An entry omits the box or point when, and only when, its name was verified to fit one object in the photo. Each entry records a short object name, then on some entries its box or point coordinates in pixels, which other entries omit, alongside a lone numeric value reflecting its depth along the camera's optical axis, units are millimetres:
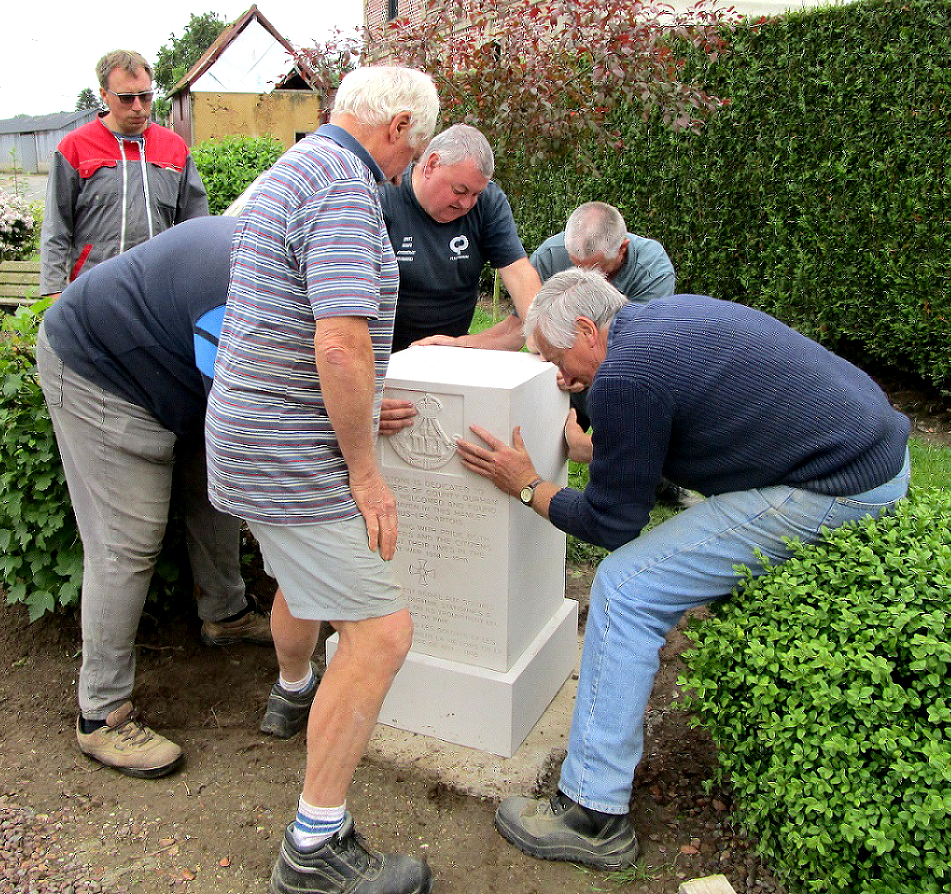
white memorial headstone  2691
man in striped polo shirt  1900
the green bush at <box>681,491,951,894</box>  1839
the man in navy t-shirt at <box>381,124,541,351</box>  3068
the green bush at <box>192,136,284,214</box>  13047
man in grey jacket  3953
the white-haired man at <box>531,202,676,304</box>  3686
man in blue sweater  2166
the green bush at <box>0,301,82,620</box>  3031
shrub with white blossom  10352
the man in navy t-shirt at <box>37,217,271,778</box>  2488
